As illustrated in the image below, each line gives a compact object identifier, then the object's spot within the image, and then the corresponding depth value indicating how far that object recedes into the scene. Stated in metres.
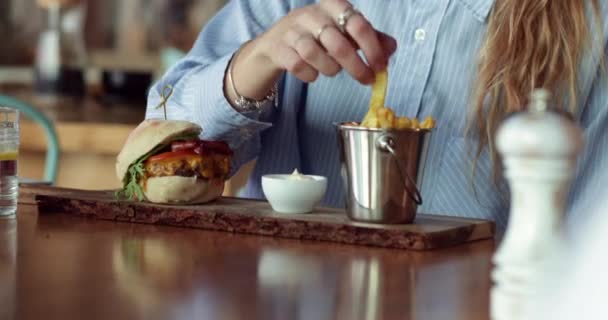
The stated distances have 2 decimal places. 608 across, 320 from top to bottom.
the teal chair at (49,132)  2.15
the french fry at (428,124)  1.20
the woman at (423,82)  1.36
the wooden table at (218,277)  0.87
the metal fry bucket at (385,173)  1.17
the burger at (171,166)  1.27
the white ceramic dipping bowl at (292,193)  1.22
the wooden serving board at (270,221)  1.13
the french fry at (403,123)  1.18
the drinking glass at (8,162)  1.25
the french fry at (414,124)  1.19
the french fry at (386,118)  1.17
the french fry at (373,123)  1.18
